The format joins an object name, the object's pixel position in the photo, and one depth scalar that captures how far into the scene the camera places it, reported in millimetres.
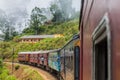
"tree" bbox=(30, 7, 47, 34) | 91250
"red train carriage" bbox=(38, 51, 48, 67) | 27416
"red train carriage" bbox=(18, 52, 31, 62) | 42056
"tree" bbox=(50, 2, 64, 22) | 93119
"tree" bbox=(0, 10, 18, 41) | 95850
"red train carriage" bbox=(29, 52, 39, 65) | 34706
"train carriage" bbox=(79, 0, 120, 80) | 1188
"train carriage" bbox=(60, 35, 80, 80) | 5831
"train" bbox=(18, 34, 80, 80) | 5905
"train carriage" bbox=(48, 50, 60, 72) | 16609
